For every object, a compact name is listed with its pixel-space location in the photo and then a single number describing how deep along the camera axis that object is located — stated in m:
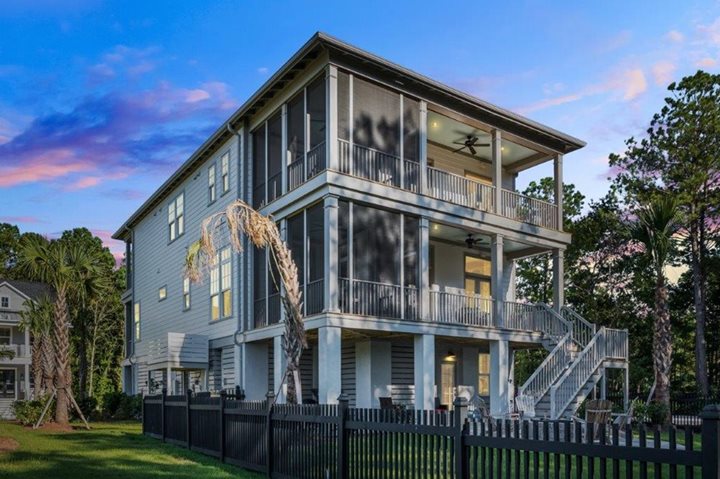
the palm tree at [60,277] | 23.36
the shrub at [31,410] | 24.91
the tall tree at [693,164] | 28.34
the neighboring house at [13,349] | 45.36
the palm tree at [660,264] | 20.06
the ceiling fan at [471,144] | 23.92
